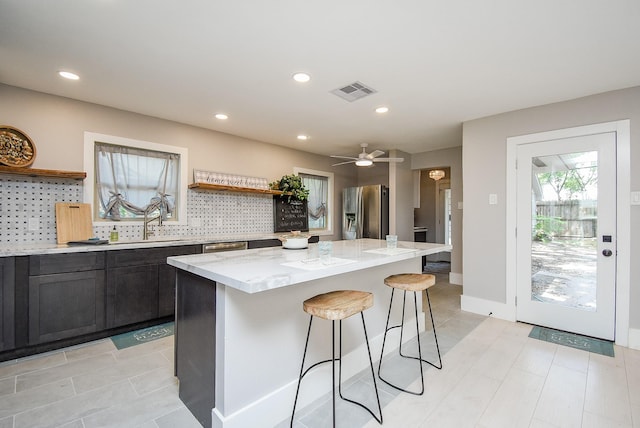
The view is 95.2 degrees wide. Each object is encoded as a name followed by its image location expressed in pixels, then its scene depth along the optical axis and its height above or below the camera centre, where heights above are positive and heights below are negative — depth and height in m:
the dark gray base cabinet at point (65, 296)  2.52 -0.75
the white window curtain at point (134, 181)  3.37 +0.41
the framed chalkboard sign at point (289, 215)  5.01 -0.01
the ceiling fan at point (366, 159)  4.18 +0.82
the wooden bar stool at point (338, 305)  1.55 -0.51
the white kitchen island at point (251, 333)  1.53 -0.71
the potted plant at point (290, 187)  4.93 +0.47
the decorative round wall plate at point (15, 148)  2.68 +0.62
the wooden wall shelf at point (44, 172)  2.65 +0.39
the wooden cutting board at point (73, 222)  2.96 -0.09
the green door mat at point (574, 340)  2.71 -1.24
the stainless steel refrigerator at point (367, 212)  5.42 +0.05
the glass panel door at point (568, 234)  2.92 -0.21
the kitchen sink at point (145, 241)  3.14 -0.31
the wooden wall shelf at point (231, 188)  3.88 +0.37
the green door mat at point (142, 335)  2.80 -1.24
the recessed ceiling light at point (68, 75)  2.56 +1.24
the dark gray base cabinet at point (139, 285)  2.91 -0.74
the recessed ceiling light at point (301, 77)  2.58 +1.24
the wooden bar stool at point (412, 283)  2.13 -0.51
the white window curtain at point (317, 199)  5.72 +0.31
